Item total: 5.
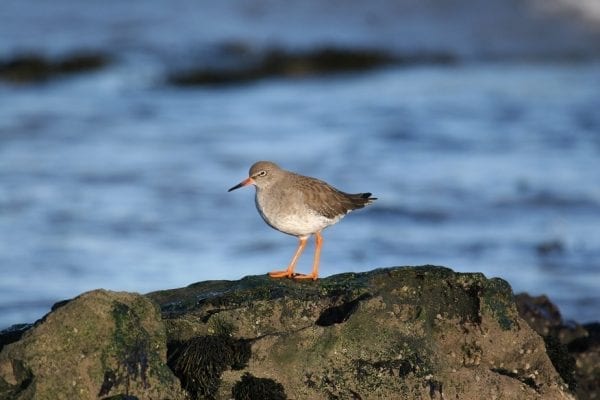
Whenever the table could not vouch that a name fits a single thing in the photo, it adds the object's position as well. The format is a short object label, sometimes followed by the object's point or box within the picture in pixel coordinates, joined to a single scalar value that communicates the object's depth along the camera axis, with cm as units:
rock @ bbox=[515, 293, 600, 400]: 1645
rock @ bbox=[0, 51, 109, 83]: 4644
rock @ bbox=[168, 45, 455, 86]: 4719
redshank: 1543
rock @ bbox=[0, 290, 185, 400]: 1112
